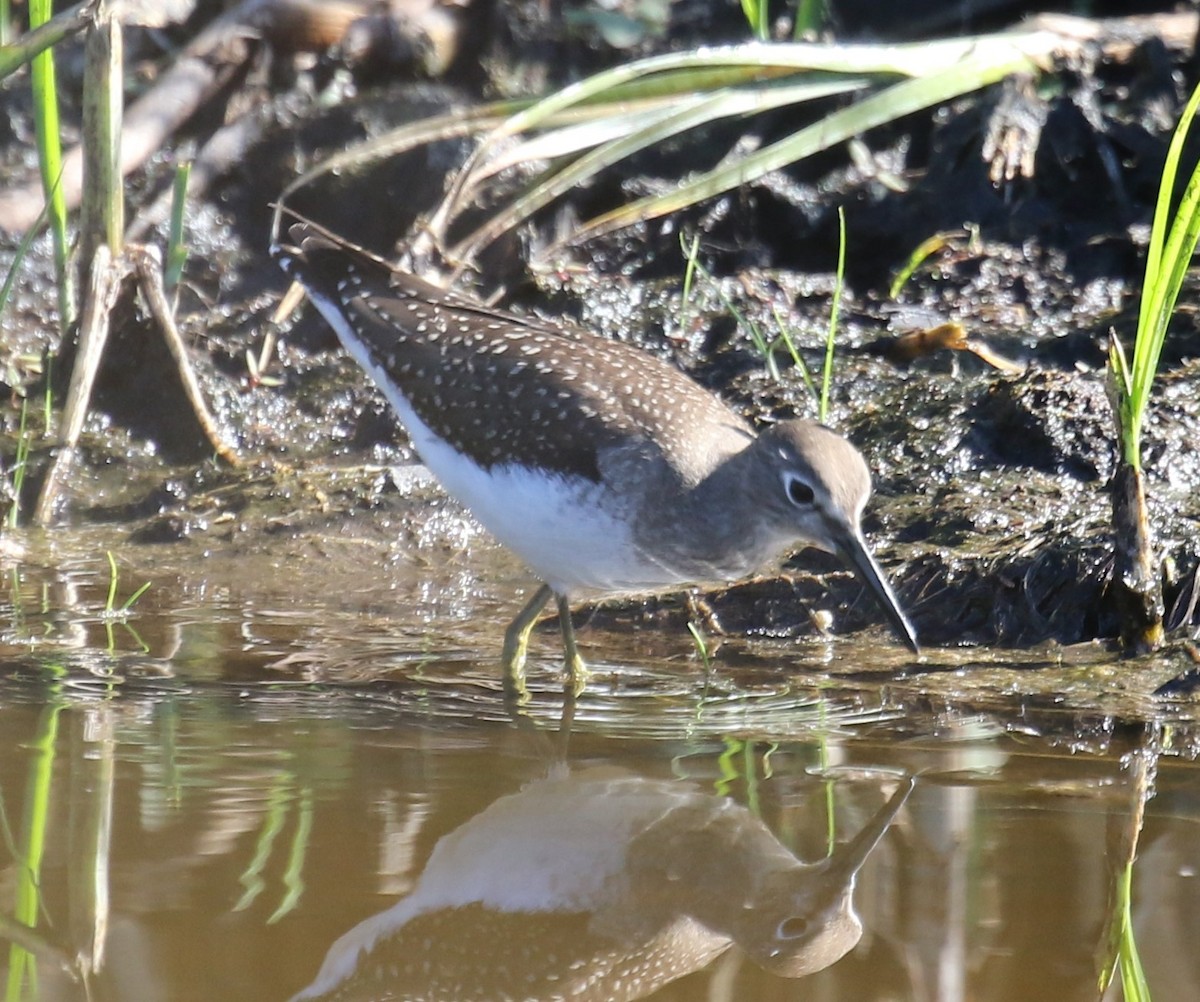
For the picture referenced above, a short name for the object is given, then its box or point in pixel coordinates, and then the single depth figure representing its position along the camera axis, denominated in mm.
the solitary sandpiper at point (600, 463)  9953
